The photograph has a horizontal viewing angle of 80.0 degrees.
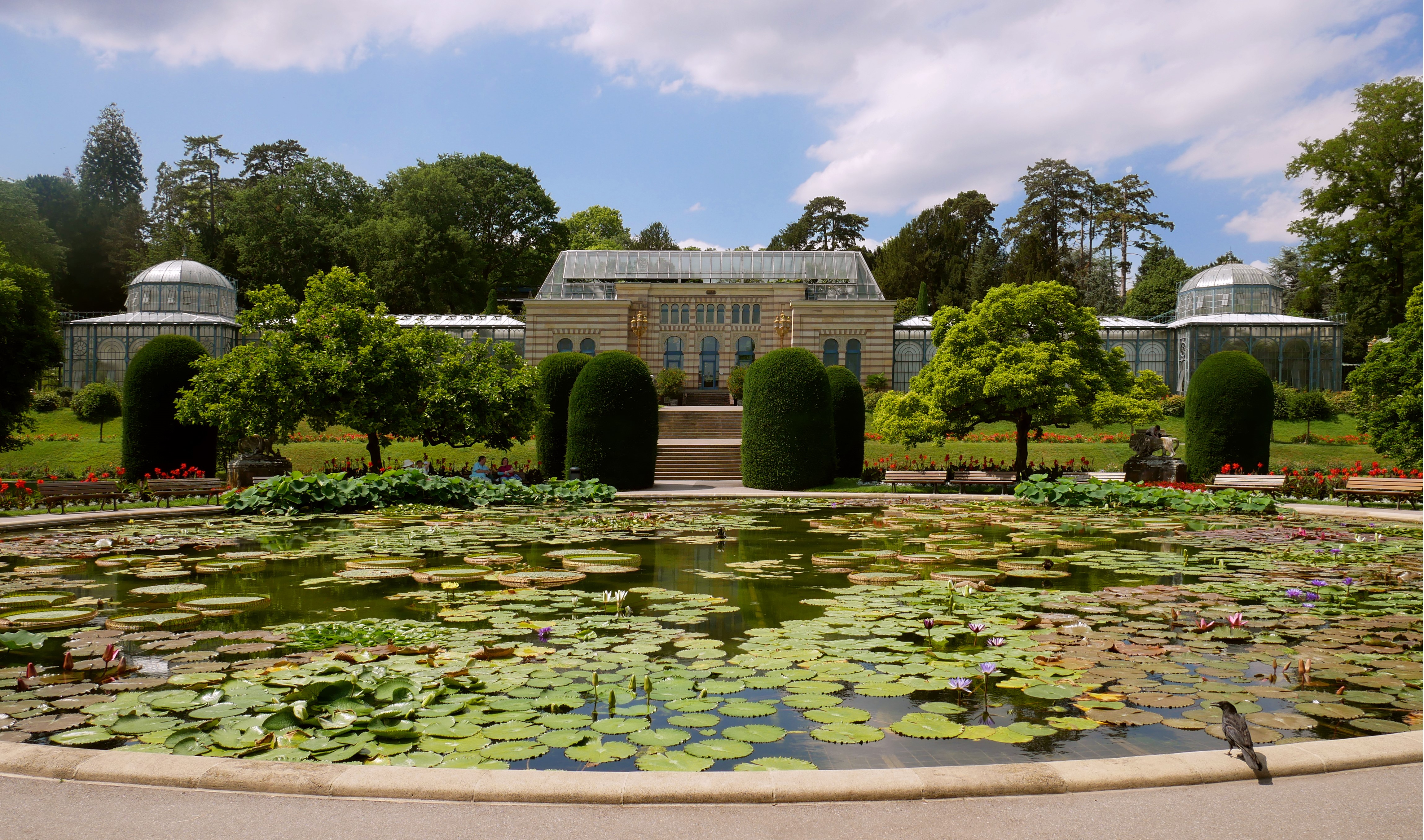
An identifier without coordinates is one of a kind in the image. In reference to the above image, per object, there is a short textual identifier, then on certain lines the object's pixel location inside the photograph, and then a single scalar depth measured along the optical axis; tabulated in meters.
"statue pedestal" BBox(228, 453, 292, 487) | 17.48
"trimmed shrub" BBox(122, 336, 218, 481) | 17.58
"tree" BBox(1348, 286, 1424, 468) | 18.48
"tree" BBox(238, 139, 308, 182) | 62.38
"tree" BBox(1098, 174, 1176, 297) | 57.12
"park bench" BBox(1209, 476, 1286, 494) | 17.12
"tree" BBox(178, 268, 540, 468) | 17.16
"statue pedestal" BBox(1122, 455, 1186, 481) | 20.12
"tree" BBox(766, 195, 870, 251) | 66.31
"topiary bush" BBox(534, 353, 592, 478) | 20.69
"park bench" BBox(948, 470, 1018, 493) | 19.73
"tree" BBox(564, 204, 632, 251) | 65.50
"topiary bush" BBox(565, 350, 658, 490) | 19.62
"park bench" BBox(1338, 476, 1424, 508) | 15.19
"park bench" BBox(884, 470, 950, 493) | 19.91
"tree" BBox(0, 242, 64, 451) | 21.55
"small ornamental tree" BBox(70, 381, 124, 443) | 32.47
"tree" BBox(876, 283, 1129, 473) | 20.28
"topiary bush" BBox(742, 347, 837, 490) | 20.16
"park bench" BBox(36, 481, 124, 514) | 13.29
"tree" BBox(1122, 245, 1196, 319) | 50.28
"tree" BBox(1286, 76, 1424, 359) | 35.94
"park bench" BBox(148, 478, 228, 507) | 14.52
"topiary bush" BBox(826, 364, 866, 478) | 23.19
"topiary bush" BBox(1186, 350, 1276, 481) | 19.41
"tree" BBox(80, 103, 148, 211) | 63.12
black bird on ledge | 3.45
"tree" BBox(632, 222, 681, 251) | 79.19
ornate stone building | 44.09
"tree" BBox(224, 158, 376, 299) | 51.09
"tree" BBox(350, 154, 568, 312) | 50.88
